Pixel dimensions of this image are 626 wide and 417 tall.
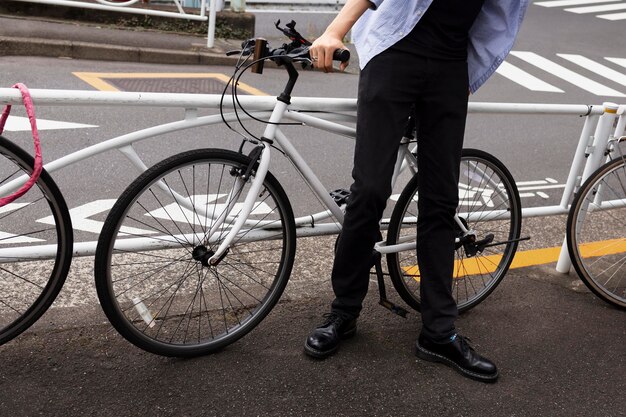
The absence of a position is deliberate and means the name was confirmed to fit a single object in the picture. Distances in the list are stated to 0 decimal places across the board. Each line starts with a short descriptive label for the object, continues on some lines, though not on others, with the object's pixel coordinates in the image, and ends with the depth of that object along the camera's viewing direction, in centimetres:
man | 282
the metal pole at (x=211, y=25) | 955
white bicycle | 289
